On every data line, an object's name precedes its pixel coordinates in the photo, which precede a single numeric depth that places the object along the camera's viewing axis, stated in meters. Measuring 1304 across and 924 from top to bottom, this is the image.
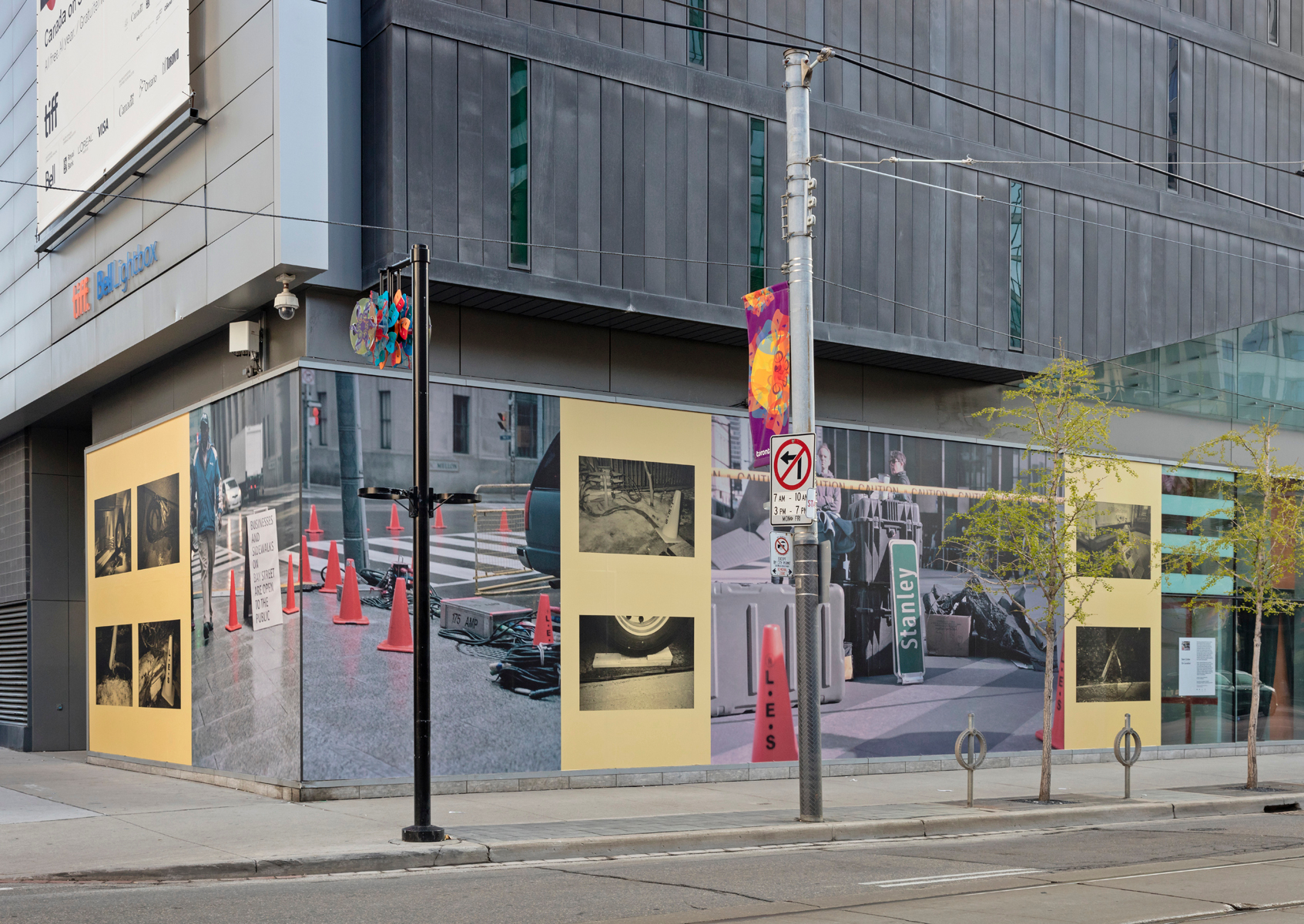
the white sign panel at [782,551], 17.02
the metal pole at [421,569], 11.63
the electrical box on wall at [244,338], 16.59
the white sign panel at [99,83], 17.22
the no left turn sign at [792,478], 13.86
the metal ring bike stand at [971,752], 15.05
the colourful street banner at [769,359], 15.77
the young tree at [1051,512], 16.83
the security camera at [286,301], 15.20
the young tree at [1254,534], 19.70
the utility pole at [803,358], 13.74
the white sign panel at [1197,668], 22.97
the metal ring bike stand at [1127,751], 16.50
